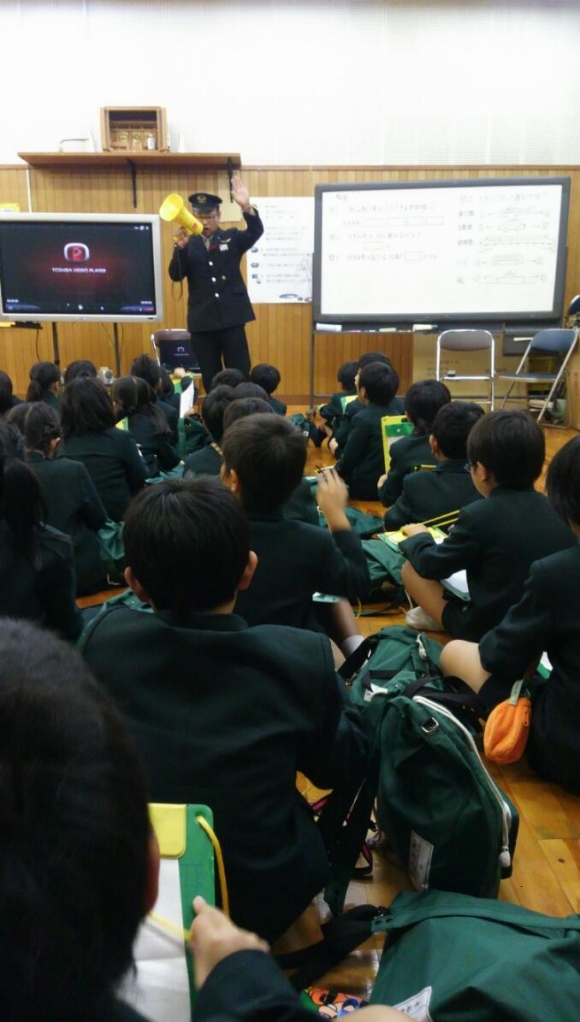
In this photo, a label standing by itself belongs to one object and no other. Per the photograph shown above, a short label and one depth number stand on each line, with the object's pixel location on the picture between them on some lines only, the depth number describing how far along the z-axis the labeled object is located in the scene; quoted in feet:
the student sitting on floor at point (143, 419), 11.83
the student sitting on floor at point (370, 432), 12.28
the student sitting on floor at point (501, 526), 6.44
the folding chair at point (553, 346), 19.43
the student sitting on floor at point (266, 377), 14.69
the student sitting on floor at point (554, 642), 4.93
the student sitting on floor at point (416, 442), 10.09
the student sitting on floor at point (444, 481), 8.34
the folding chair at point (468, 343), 20.37
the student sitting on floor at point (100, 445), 9.35
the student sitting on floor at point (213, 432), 8.77
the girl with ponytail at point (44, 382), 12.71
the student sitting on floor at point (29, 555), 5.48
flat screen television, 17.31
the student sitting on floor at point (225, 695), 3.24
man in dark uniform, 15.72
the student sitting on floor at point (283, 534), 5.43
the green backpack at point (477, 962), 2.90
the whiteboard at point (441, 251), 20.20
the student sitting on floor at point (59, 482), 8.04
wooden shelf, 20.67
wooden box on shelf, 20.32
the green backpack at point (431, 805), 4.07
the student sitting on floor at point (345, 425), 12.95
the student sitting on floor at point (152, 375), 14.25
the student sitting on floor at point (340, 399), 15.39
